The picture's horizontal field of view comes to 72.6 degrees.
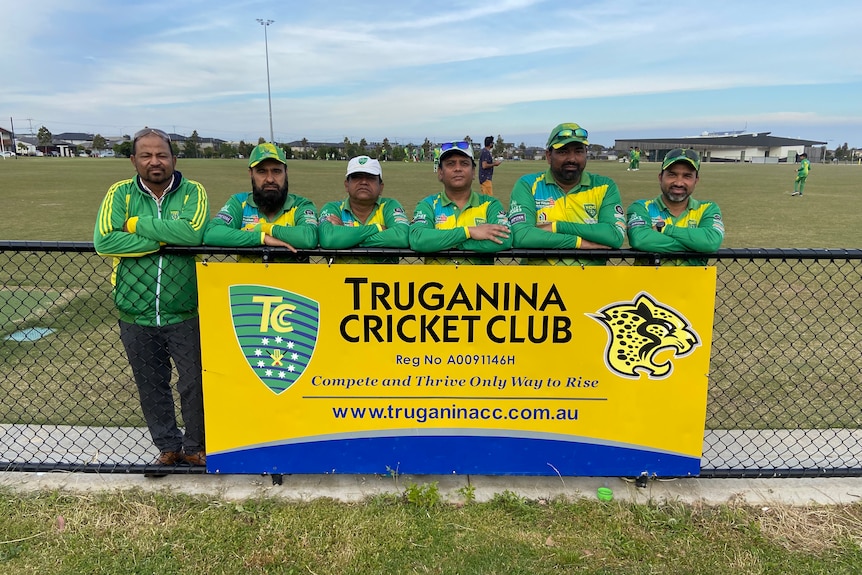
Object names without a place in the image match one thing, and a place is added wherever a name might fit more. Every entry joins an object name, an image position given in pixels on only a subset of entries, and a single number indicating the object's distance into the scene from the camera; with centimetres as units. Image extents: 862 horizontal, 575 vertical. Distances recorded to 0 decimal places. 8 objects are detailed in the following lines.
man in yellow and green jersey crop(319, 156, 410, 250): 334
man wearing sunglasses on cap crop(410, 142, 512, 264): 333
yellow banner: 296
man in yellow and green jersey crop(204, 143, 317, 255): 323
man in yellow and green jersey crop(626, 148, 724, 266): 333
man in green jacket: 296
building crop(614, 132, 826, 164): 11250
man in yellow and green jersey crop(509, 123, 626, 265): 333
